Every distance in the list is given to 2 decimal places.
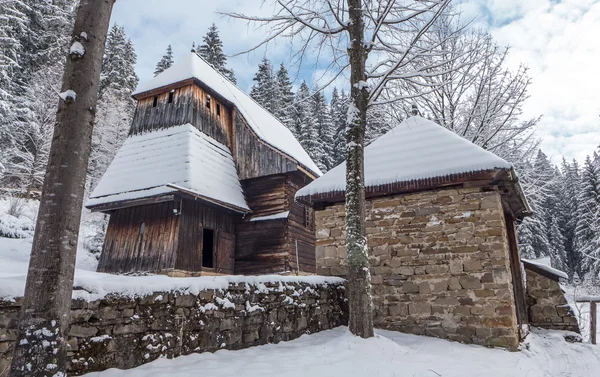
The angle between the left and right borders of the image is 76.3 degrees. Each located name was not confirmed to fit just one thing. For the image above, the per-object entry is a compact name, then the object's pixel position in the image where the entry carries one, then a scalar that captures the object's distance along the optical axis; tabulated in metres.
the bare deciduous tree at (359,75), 6.11
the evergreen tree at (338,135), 35.81
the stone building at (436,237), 6.97
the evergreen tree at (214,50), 33.91
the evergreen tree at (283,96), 33.97
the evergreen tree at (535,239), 32.03
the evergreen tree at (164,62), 38.47
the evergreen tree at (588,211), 29.43
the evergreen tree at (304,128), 31.95
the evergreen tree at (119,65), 33.44
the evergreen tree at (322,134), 32.03
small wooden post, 9.16
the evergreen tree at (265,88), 35.84
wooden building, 13.03
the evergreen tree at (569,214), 43.25
